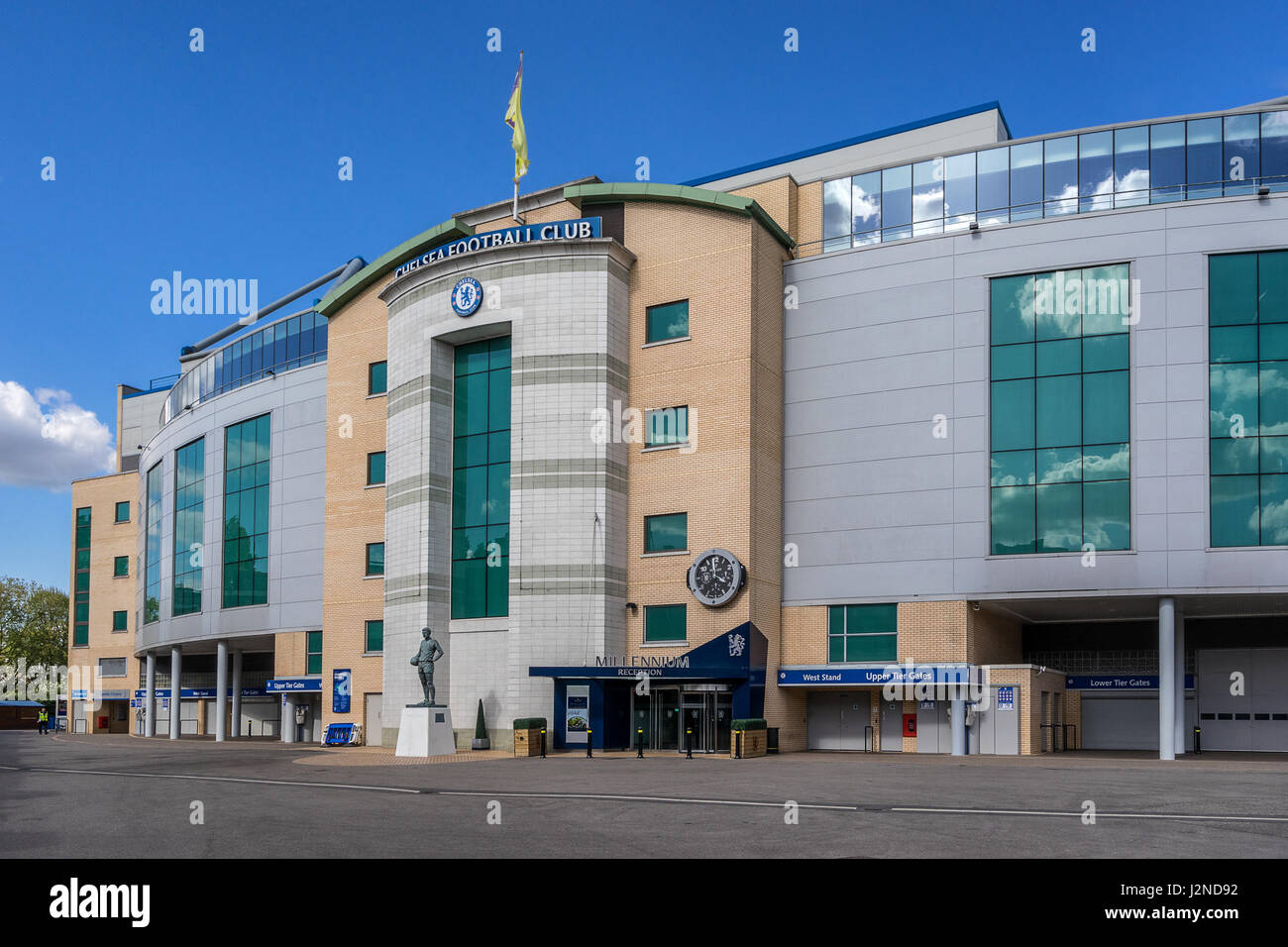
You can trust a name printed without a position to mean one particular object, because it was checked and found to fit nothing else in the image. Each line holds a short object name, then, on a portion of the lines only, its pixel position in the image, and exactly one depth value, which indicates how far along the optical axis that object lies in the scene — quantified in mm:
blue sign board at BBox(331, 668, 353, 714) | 53656
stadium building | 40188
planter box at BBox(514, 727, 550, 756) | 39750
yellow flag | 48969
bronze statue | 40719
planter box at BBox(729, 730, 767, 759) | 39469
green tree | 112250
